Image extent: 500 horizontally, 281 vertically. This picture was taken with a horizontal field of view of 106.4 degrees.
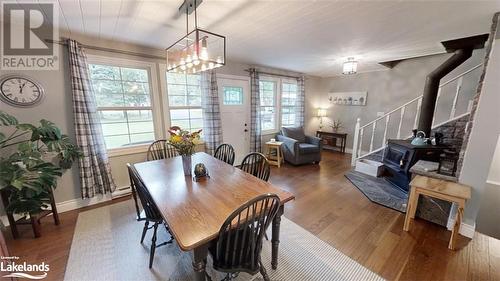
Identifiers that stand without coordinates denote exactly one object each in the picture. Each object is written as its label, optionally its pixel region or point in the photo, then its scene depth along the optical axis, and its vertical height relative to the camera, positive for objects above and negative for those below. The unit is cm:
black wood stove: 278 -77
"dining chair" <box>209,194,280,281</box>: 112 -82
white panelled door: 385 -10
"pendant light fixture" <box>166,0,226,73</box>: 150 +46
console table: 533 -91
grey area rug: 266 -133
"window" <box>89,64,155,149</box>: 266 +2
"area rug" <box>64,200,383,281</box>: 156 -139
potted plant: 176 -60
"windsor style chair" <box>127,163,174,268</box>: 147 -83
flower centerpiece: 181 -36
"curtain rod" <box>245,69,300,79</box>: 415 +78
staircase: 325 -17
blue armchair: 418 -90
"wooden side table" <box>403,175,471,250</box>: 178 -84
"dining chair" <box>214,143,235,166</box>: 259 -67
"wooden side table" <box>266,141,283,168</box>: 427 -109
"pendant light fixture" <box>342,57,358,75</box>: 328 +71
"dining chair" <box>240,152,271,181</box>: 195 -64
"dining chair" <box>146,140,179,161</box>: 282 -69
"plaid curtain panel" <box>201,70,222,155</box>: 343 -9
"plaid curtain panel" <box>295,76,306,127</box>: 509 +15
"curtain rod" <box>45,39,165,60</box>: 223 +75
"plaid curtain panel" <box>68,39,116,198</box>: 230 -35
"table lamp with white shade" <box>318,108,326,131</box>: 578 -18
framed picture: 499 +26
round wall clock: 201 +15
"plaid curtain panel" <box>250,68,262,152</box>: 411 -17
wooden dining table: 108 -70
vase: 190 -60
